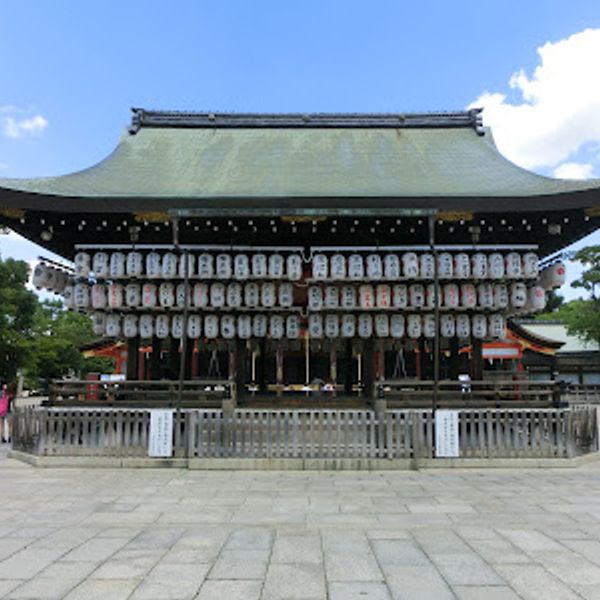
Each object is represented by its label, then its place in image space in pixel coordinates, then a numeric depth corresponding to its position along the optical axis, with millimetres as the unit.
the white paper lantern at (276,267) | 11461
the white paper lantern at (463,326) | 12008
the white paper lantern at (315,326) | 11946
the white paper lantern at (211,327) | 11930
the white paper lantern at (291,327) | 12102
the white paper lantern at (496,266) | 11500
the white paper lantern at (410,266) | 11414
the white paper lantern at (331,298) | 11695
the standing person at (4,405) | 14781
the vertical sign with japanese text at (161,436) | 10195
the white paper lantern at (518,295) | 11773
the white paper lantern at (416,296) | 11664
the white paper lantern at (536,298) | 12088
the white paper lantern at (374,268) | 11391
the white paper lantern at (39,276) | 11930
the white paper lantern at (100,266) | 11664
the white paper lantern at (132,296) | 11750
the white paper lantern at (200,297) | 11648
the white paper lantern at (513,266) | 11562
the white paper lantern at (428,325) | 12008
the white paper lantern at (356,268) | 11398
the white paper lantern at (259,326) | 11992
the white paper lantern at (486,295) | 11711
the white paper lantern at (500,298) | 11750
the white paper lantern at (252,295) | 11695
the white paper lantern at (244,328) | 11914
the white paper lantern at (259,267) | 11461
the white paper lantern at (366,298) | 11672
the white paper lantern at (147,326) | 12078
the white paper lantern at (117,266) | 11648
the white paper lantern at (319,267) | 11367
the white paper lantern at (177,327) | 12008
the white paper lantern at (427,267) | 11461
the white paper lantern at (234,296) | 11633
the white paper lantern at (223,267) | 11469
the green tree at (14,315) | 30594
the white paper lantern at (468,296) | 11656
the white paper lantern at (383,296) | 11672
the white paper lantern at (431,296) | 11742
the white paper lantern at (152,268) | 11555
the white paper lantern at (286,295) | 11695
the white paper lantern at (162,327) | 12031
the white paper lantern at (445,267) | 11422
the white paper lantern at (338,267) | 11352
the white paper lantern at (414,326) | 11930
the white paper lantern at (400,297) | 11648
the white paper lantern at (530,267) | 11633
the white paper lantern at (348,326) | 11953
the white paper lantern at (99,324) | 12328
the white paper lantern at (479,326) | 12047
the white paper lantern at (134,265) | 11570
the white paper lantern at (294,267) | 11359
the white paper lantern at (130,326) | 12125
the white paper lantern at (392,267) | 11445
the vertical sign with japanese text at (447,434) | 10078
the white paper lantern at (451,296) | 11672
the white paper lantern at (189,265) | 11334
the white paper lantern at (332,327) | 11961
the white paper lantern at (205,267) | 11477
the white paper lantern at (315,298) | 11688
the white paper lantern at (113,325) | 12094
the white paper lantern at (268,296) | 11648
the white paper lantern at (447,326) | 12008
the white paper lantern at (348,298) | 11688
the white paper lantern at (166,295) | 11719
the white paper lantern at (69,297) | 11953
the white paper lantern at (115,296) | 11773
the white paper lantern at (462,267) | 11453
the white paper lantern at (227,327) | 11953
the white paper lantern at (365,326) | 11948
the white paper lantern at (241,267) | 11414
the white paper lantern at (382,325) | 11977
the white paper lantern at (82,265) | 11742
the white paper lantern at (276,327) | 12039
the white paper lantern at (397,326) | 11961
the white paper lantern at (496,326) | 12031
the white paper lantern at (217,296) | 11633
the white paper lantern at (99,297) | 11852
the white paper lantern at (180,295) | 11688
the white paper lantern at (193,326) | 11953
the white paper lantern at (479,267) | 11508
